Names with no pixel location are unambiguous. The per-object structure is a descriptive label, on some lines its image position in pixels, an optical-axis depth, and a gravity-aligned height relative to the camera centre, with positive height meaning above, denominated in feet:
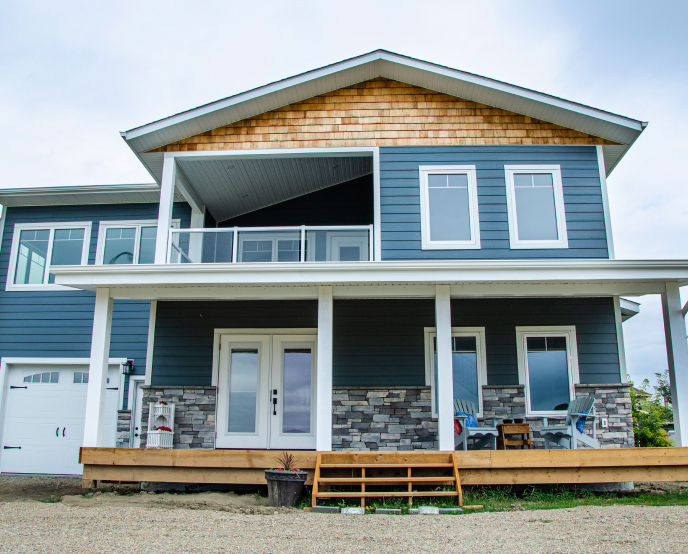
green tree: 43.06 -0.93
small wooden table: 25.20 -1.08
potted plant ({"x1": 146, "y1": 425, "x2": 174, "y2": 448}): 29.27 -1.63
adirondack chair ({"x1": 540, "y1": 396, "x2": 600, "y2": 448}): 25.05 -0.92
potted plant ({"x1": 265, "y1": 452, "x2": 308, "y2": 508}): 21.85 -2.95
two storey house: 29.53 +7.16
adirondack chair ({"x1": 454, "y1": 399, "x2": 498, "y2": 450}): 25.40 -1.20
